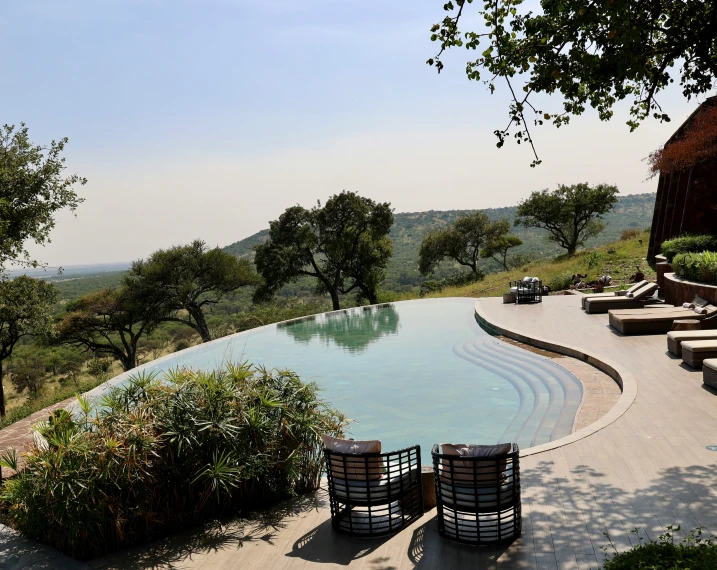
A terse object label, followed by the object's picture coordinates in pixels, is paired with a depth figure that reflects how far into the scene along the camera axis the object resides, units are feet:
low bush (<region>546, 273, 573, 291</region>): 75.02
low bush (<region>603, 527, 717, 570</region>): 9.93
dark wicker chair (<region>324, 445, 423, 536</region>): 15.23
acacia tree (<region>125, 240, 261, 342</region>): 88.63
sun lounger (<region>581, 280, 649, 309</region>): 53.21
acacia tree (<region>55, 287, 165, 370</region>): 85.92
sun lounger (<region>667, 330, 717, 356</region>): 32.58
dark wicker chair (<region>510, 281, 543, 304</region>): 64.08
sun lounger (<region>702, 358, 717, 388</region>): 26.35
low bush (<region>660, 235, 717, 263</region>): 52.34
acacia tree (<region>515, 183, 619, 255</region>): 118.83
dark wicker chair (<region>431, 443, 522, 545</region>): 14.17
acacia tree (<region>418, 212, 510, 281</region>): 135.13
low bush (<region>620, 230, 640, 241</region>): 105.63
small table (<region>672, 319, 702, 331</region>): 37.29
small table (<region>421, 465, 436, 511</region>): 16.80
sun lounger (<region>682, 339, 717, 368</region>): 29.94
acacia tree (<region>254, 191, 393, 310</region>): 95.25
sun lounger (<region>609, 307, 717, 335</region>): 40.63
